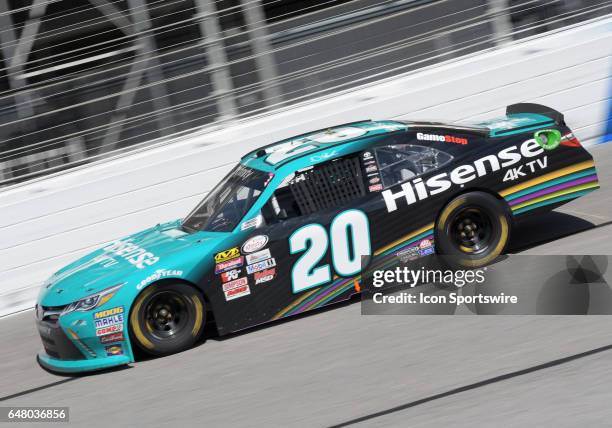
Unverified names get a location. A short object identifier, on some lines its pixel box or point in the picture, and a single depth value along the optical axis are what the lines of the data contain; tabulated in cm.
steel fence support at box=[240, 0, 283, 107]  1986
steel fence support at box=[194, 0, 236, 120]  1964
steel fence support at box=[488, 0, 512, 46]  2144
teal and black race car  1317
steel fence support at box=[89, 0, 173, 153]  1928
